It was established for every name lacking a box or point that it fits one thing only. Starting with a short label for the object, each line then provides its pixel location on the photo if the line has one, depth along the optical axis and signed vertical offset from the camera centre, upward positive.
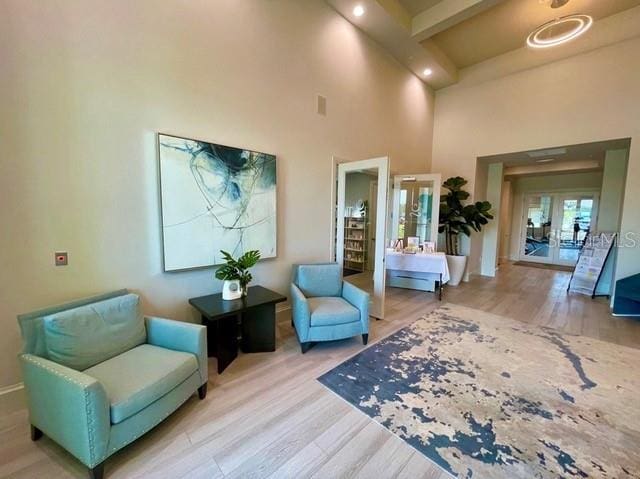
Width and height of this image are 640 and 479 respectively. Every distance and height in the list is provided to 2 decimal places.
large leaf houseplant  5.77 +0.03
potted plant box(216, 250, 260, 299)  2.70 -0.61
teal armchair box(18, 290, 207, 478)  1.42 -1.03
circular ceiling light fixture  3.32 +2.50
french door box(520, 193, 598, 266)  7.97 -0.10
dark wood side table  2.50 -1.09
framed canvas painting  2.51 +0.15
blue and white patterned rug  1.67 -1.46
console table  4.71 -0.94
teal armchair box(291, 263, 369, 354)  2.82 -1.00
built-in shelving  4.16 -0.40
